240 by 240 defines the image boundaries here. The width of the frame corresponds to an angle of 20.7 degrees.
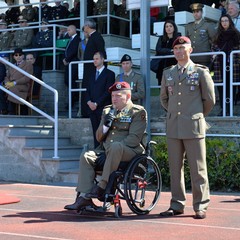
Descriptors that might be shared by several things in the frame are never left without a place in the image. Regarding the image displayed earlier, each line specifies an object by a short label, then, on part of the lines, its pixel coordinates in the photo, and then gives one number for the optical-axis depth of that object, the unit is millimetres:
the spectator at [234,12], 11938
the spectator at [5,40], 15539
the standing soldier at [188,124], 7535
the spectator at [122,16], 15812
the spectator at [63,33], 14728
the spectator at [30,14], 16797
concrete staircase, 11469
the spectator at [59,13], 16000
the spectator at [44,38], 14644
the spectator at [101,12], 15484
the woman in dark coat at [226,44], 11086
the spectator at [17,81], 12891
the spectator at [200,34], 11914
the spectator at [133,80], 11000
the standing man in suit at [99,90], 11180
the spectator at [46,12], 16219
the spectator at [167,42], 11672
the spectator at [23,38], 15102
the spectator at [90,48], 12031
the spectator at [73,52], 13312
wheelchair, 7500
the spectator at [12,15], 17359
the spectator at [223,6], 13668
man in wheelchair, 7598
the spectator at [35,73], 13759
